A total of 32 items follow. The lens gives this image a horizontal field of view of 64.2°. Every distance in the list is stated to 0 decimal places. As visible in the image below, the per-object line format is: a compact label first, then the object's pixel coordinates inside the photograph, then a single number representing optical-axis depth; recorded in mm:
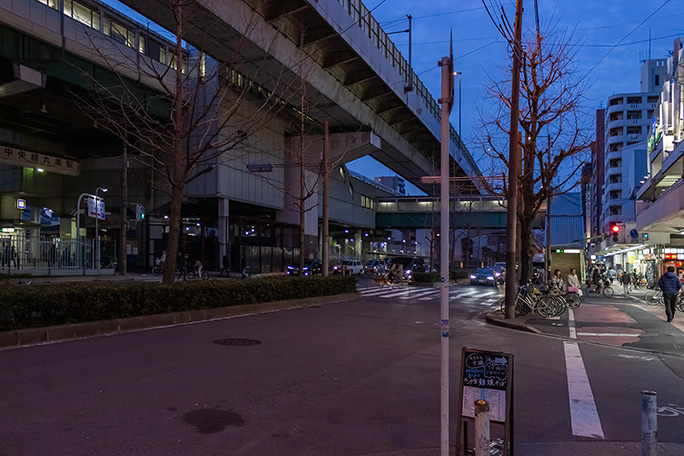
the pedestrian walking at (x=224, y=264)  35994
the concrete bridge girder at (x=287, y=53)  21186
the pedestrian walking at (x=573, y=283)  22542
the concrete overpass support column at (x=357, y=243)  71000
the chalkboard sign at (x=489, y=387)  4379
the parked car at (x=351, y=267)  44569
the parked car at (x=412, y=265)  42866
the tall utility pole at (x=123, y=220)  30828
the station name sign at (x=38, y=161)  31297
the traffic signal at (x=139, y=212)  34272
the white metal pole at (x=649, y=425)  4066
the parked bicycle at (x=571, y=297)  21622
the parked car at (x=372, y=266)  58012
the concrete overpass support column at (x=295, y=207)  42031
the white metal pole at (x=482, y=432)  3939
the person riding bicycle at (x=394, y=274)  35375
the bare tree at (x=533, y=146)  19672
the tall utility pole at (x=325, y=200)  23562
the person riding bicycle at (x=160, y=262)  35916
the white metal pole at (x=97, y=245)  29438
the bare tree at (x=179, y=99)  14141
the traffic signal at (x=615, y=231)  33812
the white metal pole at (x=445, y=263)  4207
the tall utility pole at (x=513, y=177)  17047
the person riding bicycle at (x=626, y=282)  33938
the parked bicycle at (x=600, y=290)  30781
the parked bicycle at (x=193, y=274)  33669
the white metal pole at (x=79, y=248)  27766
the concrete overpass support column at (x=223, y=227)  37156
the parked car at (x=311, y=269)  37625
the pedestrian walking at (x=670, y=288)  16422
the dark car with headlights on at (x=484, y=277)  40750
